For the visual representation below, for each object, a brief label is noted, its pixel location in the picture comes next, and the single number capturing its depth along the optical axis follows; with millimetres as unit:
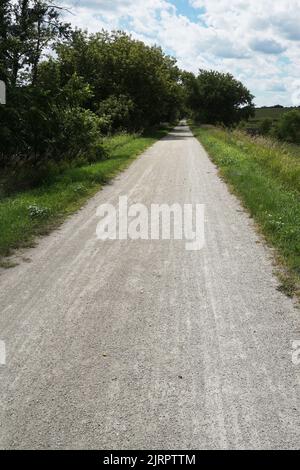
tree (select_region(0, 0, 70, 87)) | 14164
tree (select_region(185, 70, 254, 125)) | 68438
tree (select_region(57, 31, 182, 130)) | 34312
